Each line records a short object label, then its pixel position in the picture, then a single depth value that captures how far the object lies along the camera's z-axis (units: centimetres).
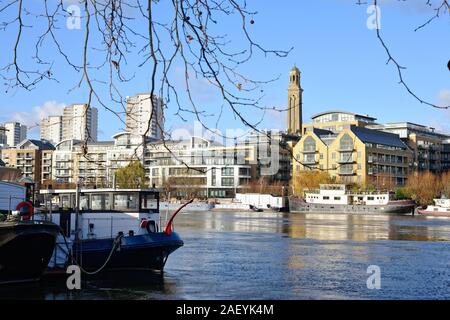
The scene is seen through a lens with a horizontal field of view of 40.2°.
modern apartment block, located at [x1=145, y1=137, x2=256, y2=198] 11794
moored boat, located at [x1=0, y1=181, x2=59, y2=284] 1853
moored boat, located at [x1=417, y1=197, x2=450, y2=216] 8934
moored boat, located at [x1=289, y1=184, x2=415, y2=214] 9244
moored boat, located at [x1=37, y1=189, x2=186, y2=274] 2203
